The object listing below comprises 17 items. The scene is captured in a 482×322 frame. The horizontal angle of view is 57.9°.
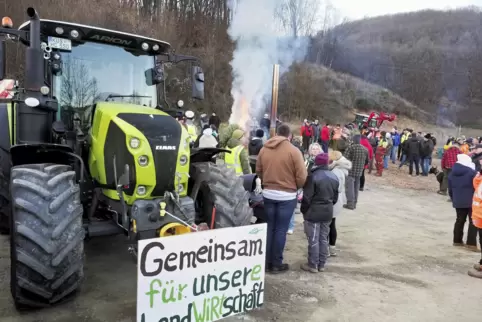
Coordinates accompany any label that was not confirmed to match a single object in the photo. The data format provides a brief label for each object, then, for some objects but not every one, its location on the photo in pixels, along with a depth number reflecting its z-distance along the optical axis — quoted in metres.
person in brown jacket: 5.55
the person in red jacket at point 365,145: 12.85
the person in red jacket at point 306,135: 21.61
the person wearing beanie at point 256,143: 8.91
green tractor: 3.92
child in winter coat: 6.35
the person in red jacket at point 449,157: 12.20
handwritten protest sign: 3.30
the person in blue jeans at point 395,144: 21.73
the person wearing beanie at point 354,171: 9.81
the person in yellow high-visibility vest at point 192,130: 8.99
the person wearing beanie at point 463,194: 7.30
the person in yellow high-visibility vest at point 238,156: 7.04
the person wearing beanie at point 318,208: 5.68
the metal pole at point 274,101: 9.98
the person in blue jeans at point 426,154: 17.36
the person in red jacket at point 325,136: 20.34
